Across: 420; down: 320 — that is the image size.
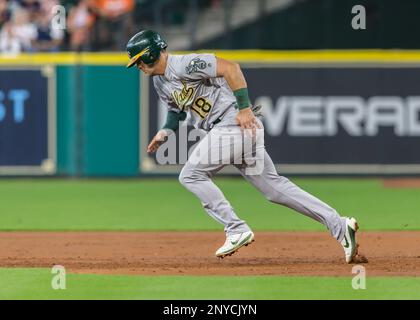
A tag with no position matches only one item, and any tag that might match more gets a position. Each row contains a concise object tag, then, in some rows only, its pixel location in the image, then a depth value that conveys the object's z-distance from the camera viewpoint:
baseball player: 8.33
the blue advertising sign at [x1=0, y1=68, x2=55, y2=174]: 16.41
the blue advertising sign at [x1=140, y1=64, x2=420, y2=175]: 16.38
